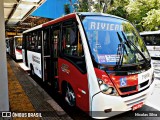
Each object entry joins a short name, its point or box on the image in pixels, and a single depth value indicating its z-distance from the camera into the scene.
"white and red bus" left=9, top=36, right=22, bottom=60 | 16.67
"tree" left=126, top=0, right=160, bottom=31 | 16.73
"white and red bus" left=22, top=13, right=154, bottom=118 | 3.75
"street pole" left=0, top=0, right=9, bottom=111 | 3.69
